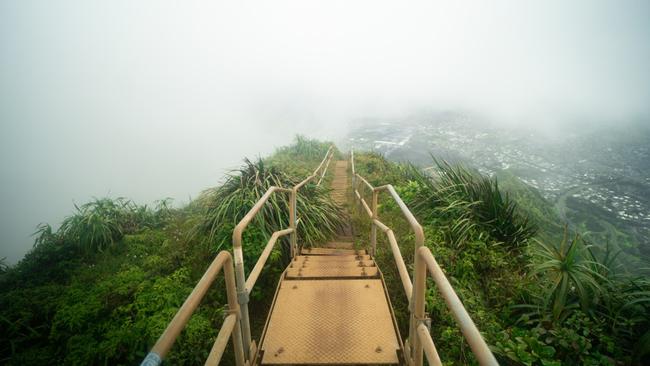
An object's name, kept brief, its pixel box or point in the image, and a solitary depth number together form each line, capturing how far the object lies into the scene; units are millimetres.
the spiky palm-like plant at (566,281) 2865
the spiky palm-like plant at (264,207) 4523
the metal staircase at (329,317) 1256
